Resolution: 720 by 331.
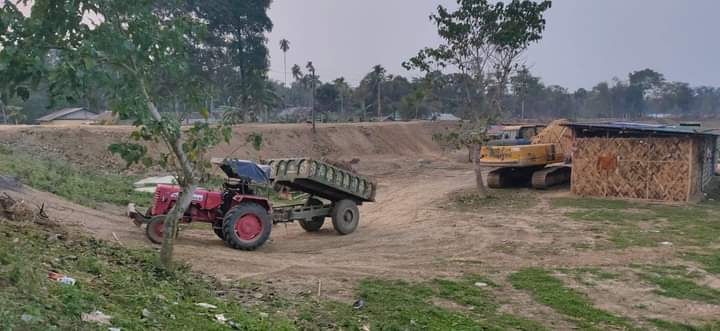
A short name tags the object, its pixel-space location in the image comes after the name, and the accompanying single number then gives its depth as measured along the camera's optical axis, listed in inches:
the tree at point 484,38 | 820.0
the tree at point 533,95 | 3109.3
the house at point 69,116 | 1886.1
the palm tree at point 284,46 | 2946.1
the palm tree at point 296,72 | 3277.6
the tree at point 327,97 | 2746.1
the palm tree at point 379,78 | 2677.2
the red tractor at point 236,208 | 426.3
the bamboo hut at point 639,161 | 724.0
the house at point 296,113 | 2294.3
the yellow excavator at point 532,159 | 868.6
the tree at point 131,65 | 214.2
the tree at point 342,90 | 2785.4
